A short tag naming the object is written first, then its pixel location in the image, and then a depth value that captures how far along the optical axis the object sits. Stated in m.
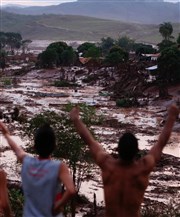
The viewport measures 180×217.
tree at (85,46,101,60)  65.94
